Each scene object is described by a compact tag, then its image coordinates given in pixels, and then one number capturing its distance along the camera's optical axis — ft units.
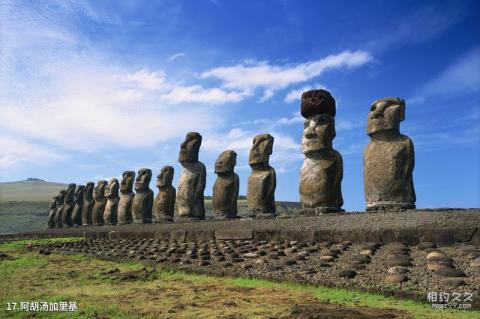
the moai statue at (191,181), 50.70
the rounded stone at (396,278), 15.01
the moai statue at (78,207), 80.89
